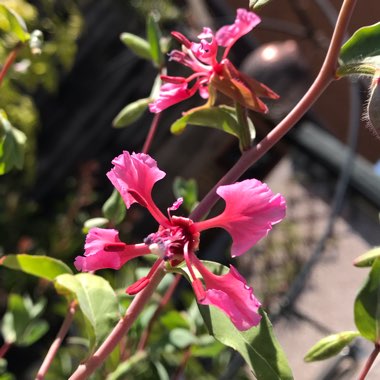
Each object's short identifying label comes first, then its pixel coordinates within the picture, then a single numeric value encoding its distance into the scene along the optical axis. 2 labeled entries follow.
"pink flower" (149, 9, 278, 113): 0.09
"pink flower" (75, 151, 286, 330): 0.07
